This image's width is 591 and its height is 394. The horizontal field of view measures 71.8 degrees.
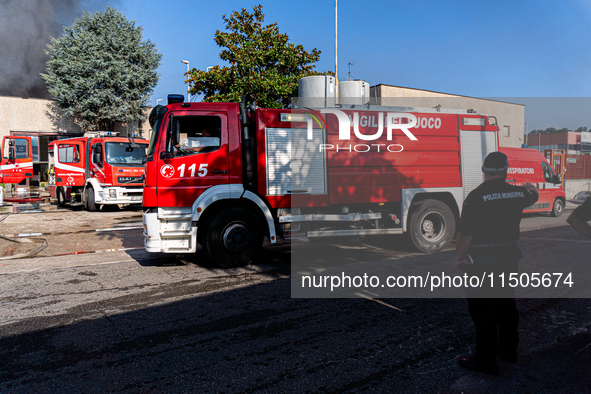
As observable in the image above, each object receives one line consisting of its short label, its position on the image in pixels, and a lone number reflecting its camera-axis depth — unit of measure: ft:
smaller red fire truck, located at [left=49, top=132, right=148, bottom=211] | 47.52
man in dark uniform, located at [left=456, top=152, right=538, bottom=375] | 10.25
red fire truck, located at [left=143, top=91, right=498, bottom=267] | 21.72
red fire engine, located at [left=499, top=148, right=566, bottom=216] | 44.33
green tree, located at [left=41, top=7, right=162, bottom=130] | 84.33
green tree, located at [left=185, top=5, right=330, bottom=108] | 65.77
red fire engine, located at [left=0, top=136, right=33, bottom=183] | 65.41
